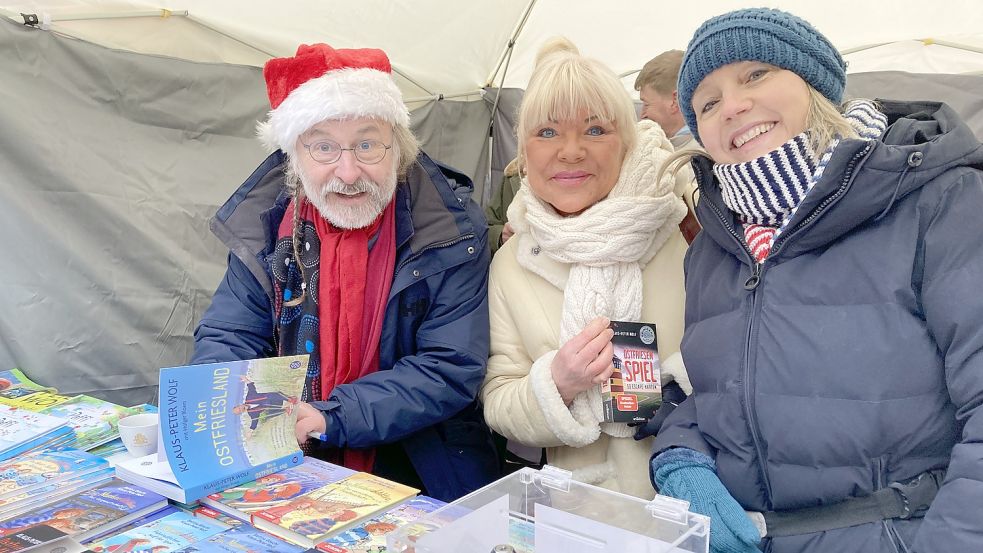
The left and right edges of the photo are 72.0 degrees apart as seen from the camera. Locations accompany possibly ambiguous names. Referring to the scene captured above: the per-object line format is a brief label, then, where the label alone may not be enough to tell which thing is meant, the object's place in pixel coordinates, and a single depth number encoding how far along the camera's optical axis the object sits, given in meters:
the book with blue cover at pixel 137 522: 1.10
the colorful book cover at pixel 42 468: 1.27
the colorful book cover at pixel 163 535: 1.06
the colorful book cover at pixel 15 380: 2.07
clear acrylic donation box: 0.88
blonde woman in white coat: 1.60
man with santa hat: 1.77
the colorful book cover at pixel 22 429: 1.45
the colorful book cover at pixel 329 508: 1.10
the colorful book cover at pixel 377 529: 1.06
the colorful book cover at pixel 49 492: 1.17
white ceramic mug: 1.39
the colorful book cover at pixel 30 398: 1.78
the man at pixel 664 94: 3.01
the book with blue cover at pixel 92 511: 1.10
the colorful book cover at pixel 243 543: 1.06
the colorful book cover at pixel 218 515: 1.16
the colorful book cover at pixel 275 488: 1.19
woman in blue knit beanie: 1.02
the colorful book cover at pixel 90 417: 1.52
